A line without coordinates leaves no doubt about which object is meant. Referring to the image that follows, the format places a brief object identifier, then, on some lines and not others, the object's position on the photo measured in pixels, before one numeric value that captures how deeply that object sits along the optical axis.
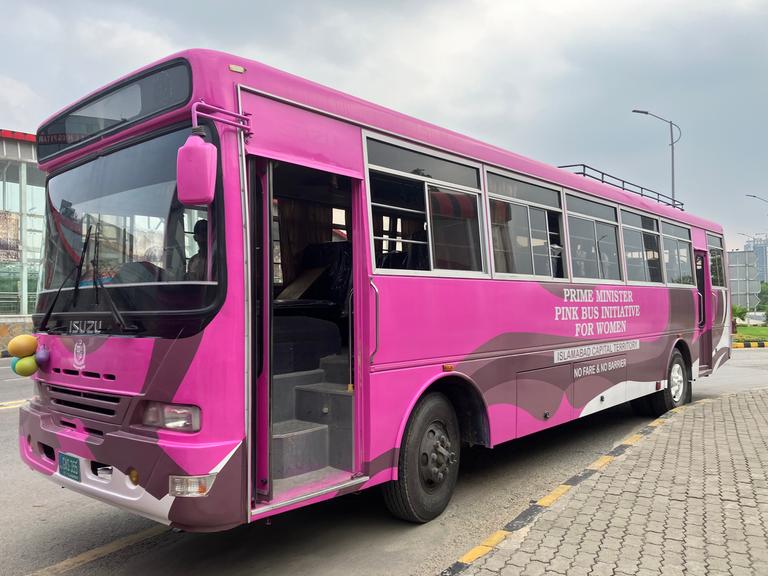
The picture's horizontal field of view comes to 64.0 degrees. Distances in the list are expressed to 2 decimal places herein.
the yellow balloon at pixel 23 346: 4.15
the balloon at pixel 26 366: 4.13
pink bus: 3.38
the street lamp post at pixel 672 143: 25.12
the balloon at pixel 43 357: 4.15
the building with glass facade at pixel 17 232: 19.45
